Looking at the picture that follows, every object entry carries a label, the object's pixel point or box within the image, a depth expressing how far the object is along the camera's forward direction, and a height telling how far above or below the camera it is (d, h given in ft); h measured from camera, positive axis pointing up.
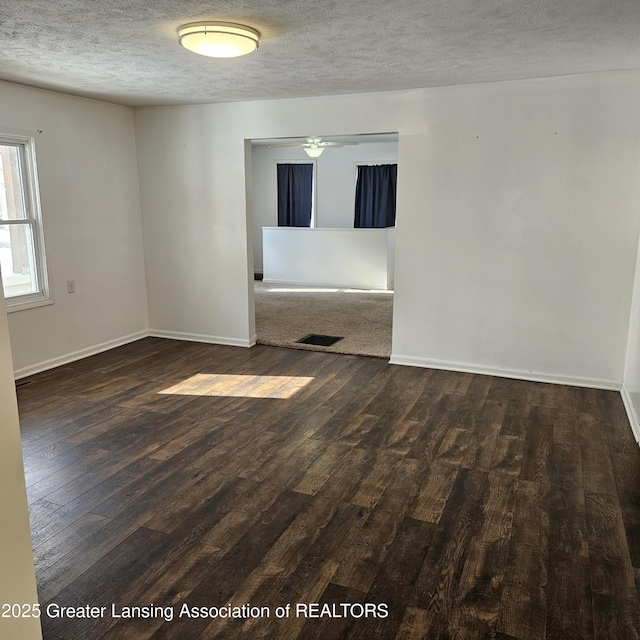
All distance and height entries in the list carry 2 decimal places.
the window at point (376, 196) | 33.42 +1.03
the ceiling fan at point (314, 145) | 26.76 +3.30
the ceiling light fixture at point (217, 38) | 9.34 +3.00
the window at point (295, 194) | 35.29 +1.18
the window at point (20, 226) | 14.67 -0.42
